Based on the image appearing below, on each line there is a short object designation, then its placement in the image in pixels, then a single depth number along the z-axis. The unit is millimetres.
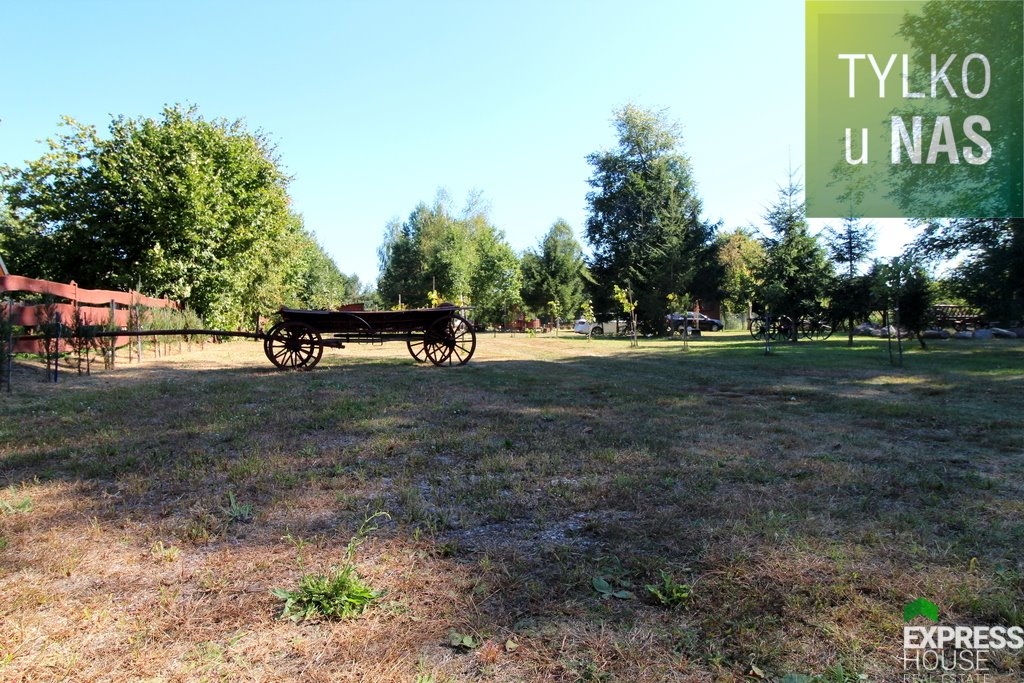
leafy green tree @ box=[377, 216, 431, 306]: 51297
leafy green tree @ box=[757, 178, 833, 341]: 25266
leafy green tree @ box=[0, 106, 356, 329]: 19219
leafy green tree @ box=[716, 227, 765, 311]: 37134
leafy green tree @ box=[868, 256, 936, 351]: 13914
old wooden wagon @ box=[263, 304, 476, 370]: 10398
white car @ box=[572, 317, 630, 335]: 35531
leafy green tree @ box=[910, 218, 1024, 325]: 16734
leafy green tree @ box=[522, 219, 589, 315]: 48812
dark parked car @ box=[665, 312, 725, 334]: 32812
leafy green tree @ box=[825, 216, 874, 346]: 23125
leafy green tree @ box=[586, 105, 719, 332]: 33469
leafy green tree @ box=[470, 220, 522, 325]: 47156
